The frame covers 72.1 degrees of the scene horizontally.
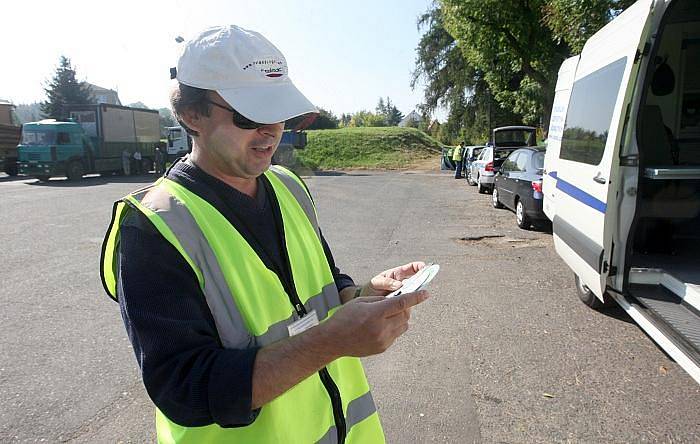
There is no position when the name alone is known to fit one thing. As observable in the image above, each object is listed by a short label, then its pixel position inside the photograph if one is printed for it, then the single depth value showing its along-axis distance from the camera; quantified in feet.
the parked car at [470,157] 64.02
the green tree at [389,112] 279.57
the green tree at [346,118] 241.92
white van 11.53
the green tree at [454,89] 100.95
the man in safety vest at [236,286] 3.57
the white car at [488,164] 49.60
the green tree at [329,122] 164.86
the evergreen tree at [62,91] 149.89
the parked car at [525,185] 29.48
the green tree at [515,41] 53.98
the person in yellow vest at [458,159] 76.43
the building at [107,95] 222.26
